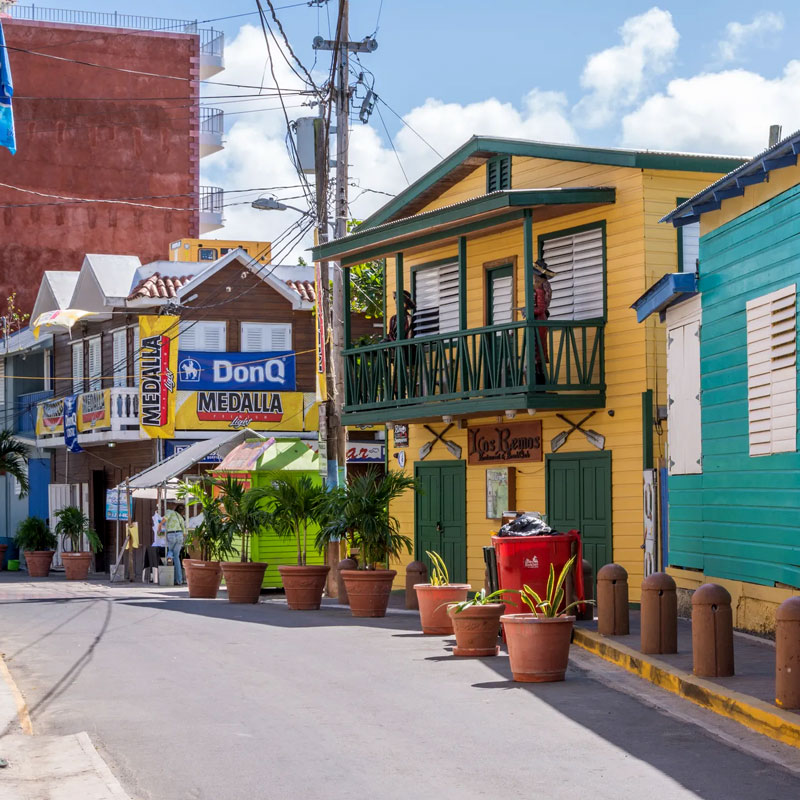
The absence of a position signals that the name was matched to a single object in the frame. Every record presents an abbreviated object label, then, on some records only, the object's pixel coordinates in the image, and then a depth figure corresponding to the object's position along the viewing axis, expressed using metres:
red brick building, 52.00
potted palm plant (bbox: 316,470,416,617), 21.00
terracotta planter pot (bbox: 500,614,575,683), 12.88
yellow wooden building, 21.59
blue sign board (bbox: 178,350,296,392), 38.28
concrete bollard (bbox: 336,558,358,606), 22.47
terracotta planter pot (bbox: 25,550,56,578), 39.31
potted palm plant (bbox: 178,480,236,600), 25.70
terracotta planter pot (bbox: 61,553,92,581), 37.00
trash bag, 16.95
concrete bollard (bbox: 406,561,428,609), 22.12
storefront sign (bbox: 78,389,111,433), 38.53
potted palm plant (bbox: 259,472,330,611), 22.75
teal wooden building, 15.15
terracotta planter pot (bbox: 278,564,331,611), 22.70
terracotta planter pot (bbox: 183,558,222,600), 26.25
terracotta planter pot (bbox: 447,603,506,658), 15.04
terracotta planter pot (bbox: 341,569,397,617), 20.89
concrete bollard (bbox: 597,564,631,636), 15.81
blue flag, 14.86
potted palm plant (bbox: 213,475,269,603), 24.80
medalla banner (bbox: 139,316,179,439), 37.72
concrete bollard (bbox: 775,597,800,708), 10.12
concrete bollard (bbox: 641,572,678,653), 13.90
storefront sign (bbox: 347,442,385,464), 36.78
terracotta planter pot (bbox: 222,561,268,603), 24.77
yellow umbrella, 38.45
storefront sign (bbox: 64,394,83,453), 41.50
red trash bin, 16.81
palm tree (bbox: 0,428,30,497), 43.16
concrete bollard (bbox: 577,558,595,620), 18.27
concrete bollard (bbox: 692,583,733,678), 11.90
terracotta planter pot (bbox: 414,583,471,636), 17.83
